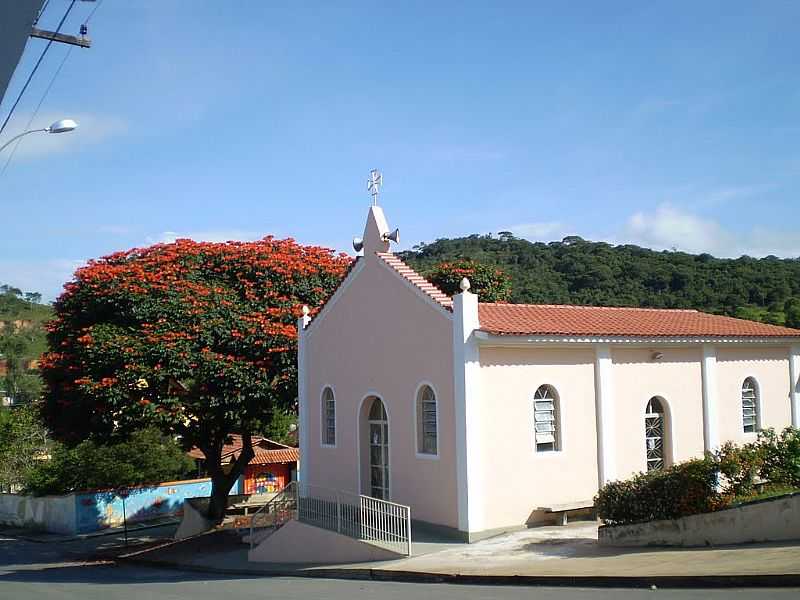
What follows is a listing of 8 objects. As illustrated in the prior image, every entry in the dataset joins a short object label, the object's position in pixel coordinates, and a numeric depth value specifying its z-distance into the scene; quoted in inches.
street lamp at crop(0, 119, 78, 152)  420.8
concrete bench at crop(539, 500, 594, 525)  594.5
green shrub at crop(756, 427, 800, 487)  497.4
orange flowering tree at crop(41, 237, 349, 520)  808.9
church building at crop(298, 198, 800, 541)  583.2
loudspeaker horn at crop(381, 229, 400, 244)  689.6
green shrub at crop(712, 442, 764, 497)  485.7
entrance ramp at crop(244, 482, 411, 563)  575.5
